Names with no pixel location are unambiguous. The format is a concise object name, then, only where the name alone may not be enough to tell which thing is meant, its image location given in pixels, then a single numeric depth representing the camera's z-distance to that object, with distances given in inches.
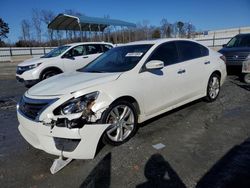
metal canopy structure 672.1
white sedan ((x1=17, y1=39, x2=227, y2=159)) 97.5
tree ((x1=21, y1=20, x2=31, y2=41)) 1325.8
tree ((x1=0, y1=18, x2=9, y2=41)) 1710.7
